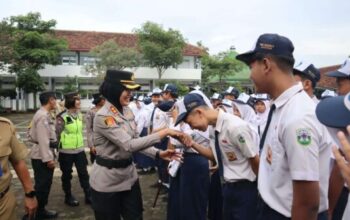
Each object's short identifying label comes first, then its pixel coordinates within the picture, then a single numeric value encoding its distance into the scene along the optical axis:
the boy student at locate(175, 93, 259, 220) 3.10
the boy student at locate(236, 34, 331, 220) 1.96
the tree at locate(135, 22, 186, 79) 34.19
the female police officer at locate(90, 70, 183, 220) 3.53
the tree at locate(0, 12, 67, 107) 28.56
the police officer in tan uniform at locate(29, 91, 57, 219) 5.50
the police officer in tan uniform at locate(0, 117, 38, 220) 2.97
